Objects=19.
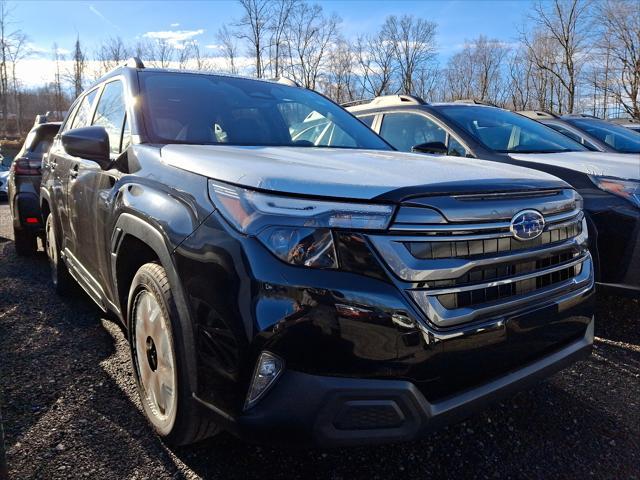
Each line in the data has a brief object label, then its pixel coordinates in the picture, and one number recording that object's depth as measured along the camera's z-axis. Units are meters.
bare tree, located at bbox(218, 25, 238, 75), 39.19
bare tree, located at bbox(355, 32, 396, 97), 43.75
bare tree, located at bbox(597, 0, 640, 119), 30.06
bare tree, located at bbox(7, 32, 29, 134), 49.53
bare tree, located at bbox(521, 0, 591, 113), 31.84
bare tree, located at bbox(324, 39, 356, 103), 43.94
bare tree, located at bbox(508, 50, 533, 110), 43.03
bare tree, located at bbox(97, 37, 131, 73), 44.06
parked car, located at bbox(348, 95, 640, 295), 3.39
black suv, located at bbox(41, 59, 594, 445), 1.56
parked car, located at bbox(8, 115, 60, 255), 5.87
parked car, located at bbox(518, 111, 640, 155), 5.76
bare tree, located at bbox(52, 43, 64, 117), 55.89
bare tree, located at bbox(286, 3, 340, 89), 40.59
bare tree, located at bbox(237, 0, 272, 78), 34.44
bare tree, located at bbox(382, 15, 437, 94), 44.06
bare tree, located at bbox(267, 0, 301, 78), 36.91
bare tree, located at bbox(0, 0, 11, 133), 42.56
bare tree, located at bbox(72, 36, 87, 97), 47.66
